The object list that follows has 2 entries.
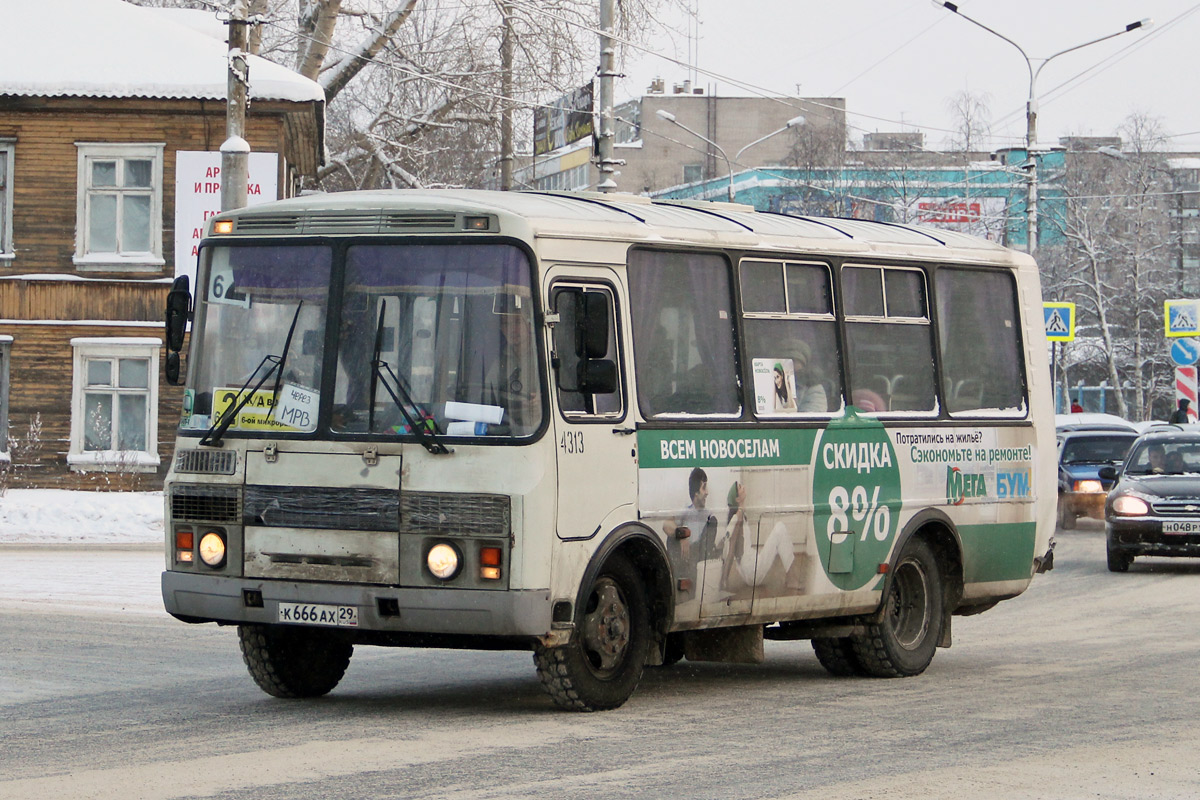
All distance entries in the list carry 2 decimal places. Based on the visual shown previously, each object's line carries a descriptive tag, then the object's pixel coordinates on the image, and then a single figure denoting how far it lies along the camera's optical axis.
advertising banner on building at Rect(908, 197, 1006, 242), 80.31
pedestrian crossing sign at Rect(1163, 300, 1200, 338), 45.06
